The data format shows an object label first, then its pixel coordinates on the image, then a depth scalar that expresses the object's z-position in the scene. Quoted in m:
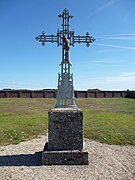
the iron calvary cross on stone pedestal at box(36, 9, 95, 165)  4.01
